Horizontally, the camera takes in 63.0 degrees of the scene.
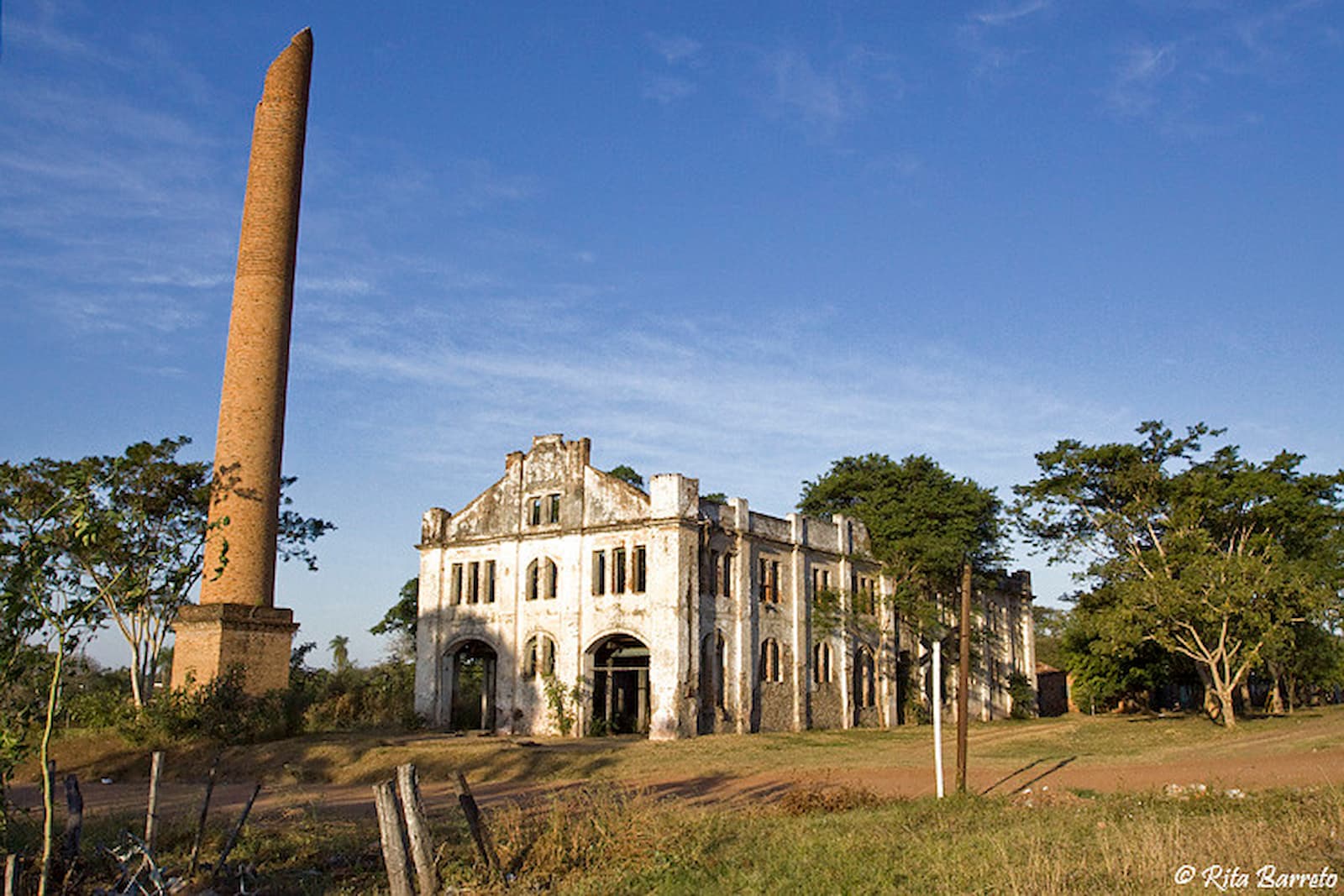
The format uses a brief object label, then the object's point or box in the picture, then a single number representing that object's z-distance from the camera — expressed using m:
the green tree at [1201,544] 32.03
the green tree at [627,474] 42.56
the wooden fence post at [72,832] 10.39
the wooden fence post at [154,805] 10.50
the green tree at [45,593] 7.98
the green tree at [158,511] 29.36
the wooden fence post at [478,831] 10.38
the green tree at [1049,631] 67.00
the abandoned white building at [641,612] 31.95
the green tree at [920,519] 39.59
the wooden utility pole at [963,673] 17.09
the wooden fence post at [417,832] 9.40
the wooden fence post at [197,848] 10.30
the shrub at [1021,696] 47.22
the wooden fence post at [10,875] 7.95
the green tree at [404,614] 44.72
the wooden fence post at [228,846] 9.75
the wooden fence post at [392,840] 9.14
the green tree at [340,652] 65.58
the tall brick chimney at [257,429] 26.38
